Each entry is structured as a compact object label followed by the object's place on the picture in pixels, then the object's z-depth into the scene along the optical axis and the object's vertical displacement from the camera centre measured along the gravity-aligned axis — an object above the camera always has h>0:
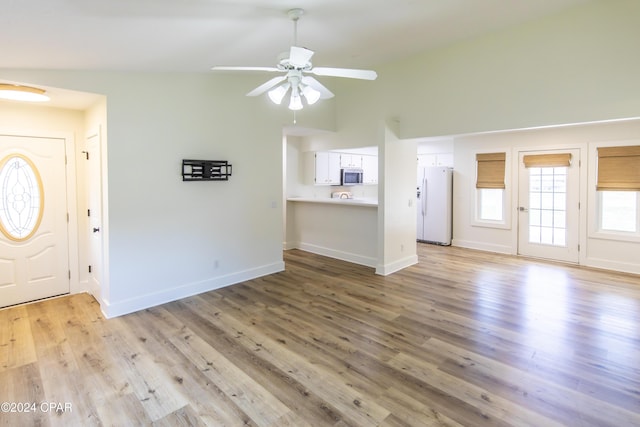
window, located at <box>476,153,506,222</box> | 6.68 +0.27
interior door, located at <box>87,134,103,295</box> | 3.86 -0.16
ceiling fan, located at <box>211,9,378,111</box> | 2.43 +0.99
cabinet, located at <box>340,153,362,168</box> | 7.62 +0.93
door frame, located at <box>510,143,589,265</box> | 5.60 +0.43
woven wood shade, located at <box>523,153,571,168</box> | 5.80 +0.71
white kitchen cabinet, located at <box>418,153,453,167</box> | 8.10 +1.01
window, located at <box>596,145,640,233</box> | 5.14 +0.18
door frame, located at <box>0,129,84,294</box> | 4.21 -0.08
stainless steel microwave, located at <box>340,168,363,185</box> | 7.56 +0.55
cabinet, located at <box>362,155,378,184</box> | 8.23 +0.77
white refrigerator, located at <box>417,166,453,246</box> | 7.41 -0.08
